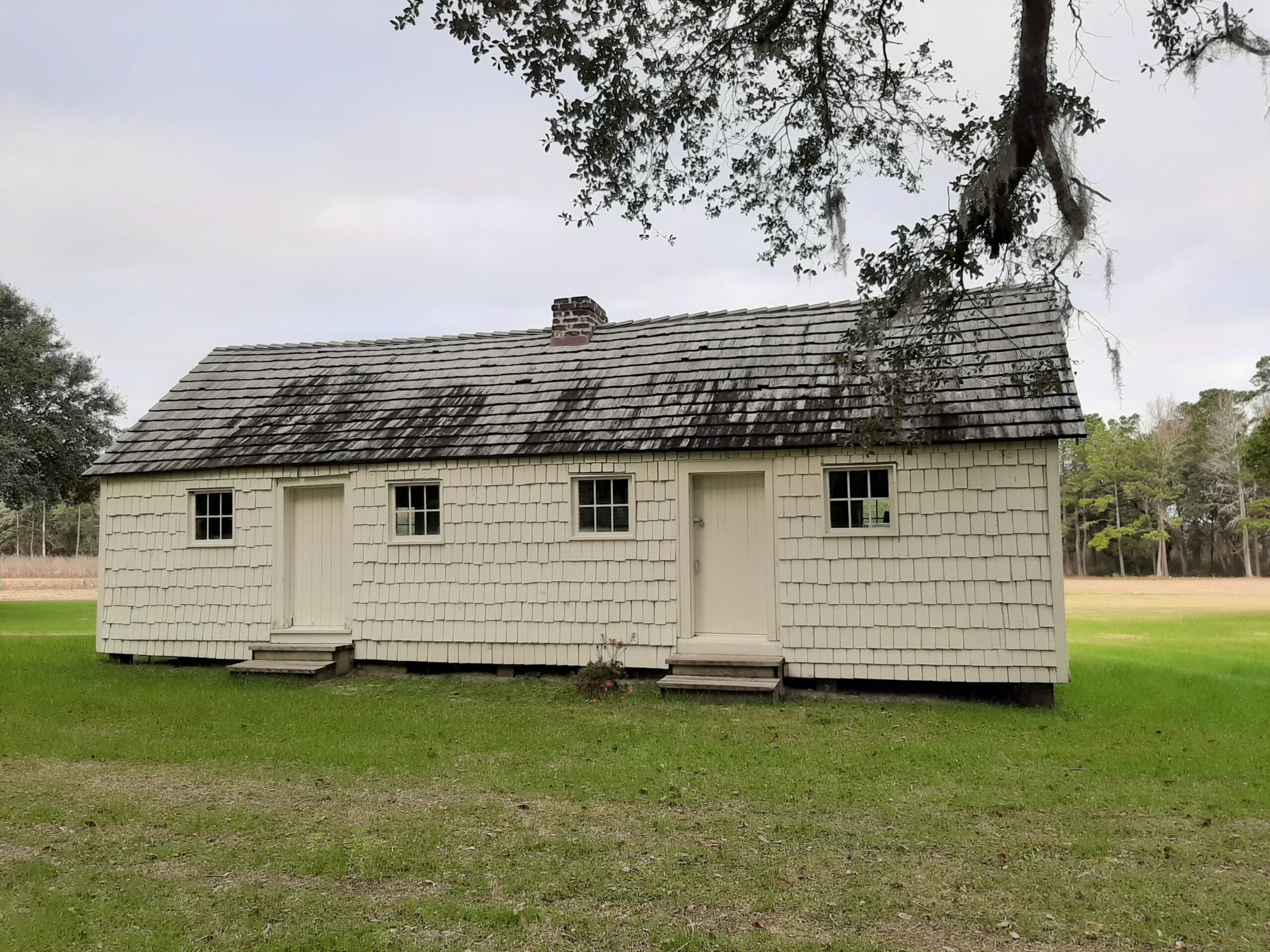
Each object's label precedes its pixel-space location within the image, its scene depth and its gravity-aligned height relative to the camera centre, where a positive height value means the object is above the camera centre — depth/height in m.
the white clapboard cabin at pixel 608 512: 9.41 +0.30
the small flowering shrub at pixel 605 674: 9.87 -1.59
